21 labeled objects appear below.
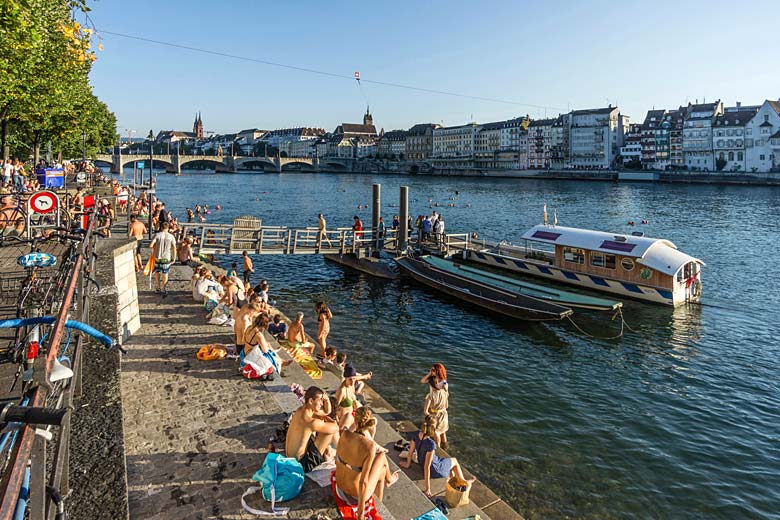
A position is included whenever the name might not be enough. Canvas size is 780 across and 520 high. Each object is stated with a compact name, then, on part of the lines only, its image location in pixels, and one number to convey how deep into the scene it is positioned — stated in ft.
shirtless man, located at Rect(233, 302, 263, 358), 38.47
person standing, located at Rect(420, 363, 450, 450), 34.94
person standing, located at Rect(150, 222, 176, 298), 53.43
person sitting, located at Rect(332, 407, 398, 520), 21.26
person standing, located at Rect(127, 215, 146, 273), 66.25
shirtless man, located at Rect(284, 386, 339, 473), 24.27
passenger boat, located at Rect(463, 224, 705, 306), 79.36
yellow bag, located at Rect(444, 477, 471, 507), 27.17
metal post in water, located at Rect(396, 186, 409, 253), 102.01
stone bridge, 421.18
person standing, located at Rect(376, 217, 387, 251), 104.42
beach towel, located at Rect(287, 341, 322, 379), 42.35
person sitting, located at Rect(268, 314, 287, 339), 51.28
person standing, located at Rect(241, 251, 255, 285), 79.97
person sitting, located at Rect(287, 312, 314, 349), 48.08
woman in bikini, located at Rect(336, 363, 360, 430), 29.17
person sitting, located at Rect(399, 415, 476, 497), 29.71
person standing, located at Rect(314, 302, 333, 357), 50.01
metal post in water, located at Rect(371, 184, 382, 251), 104.53
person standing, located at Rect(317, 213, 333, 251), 96.43
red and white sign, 44.96
